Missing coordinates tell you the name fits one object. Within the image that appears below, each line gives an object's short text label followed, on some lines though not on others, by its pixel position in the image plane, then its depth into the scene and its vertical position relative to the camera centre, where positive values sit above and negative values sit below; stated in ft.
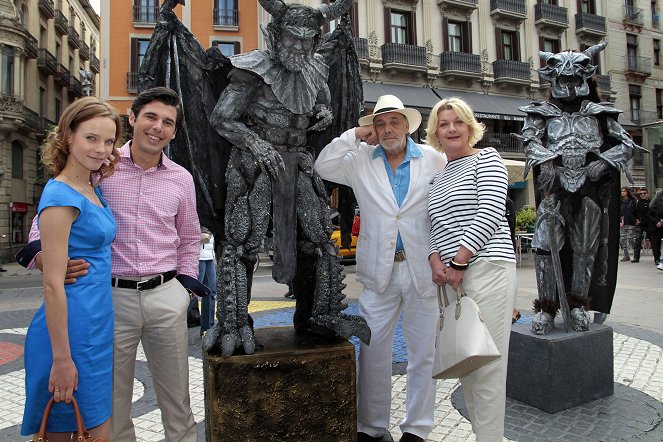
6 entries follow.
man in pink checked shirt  7.34 -0.21
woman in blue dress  5.81 -0.44
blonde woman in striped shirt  7.93 -0.16
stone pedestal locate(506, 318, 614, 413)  11.06 -2.86
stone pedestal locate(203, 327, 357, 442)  8.04 -2.38
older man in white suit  9.36 -0.28
